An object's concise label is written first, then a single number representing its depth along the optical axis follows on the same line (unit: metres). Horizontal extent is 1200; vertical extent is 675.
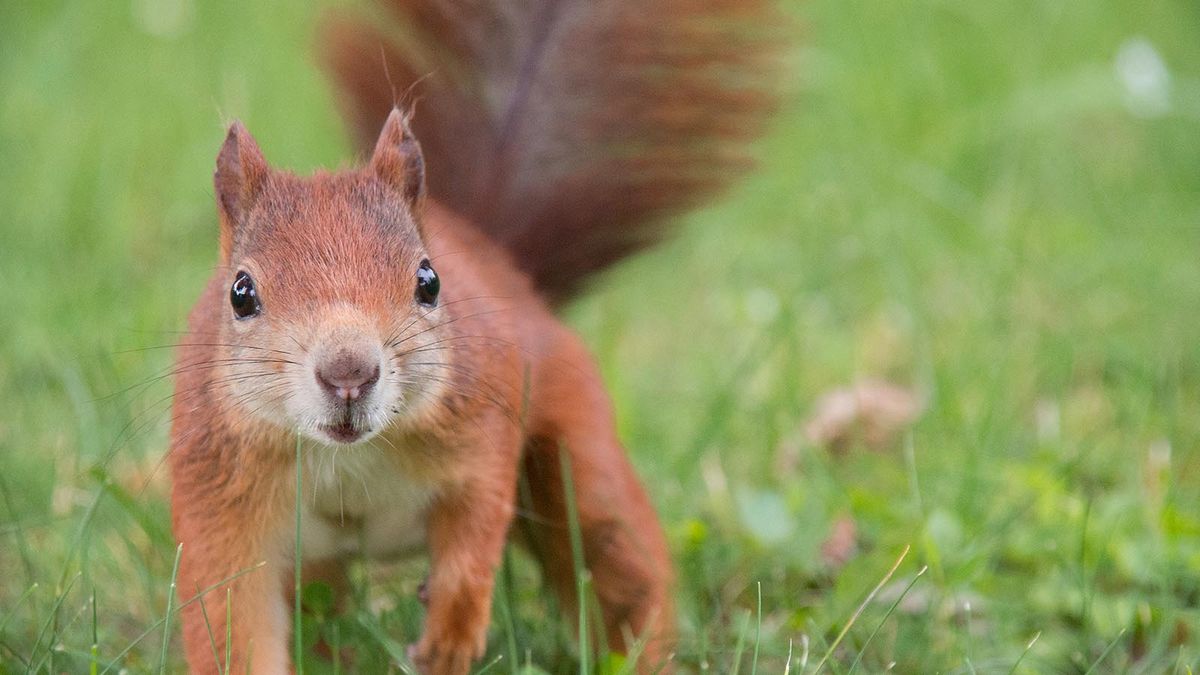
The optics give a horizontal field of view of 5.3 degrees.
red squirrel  2.16
